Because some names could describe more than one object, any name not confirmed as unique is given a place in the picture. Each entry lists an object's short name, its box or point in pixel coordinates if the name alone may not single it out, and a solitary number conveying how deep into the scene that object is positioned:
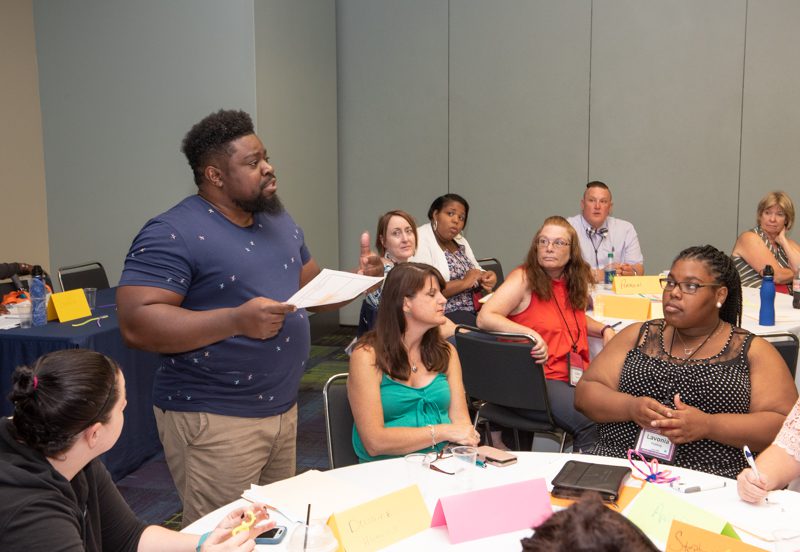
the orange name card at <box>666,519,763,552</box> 1.53
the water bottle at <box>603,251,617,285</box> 5.32
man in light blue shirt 5.78
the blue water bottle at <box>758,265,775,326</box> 3.96
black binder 1.95
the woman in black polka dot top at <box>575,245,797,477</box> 2.46
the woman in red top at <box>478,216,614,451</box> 3.83
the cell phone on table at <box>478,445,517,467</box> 2.19
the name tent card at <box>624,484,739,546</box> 1.73
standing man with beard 2.16
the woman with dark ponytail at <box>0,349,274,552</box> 1.43
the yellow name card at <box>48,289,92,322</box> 4.18
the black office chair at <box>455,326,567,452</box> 3.42
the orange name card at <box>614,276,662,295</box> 4.68
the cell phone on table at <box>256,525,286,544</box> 1.72
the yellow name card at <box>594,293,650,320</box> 4.12
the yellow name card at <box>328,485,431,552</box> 1.73
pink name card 1.74
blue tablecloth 3.82
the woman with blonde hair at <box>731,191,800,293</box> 5.42
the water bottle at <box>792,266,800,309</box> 4.44
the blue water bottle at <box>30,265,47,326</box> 4.07
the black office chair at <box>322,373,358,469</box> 2.63
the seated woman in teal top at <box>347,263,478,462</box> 2.50
